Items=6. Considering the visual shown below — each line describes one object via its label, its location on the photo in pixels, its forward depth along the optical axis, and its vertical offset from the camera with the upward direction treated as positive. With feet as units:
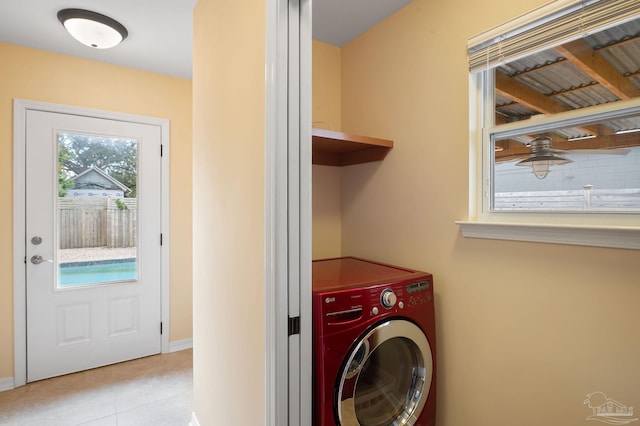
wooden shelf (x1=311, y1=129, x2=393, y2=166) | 5.55 +1.29
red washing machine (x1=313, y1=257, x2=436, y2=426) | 3.95 -1.83
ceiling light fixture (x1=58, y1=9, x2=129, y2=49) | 6.37 +3.80
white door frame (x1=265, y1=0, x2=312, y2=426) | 3.52 +0.01
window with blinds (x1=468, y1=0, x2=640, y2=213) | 3.73 +1.38
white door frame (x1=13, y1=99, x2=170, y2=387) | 7.91 -0.55
